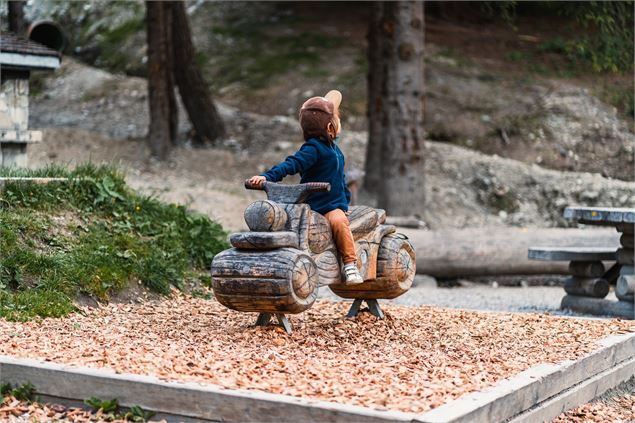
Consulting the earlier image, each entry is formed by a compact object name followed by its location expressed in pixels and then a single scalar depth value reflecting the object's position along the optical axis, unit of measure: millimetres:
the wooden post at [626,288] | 17795
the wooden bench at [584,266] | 18987
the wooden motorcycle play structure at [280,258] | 12049
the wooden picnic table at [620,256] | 17303
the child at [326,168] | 13048
